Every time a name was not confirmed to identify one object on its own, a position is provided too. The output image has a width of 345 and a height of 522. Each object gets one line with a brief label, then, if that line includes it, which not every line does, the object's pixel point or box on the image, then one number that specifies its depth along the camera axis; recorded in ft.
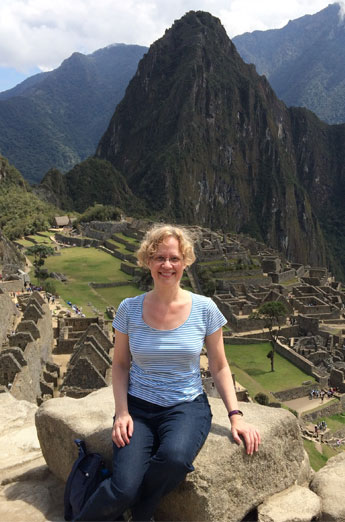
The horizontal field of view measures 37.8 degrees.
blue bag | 15.29
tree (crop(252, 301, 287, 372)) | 124.26
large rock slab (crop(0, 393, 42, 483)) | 20.45
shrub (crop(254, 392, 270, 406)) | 88.48
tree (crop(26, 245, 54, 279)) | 173.57
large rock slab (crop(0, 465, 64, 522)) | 15.97
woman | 15.16
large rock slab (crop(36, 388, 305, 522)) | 15.64
